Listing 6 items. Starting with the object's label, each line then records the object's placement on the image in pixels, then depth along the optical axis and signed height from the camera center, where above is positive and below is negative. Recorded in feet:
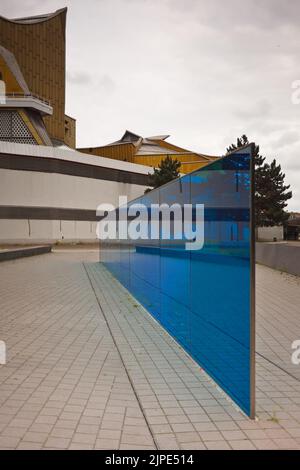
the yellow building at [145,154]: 234.17 +41.30
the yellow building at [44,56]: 214.90 +83.01
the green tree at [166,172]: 185.57 +23.59
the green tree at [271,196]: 160.25 +12.15
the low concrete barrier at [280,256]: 52.85 -3.13
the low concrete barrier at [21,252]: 75.41 -3.88
